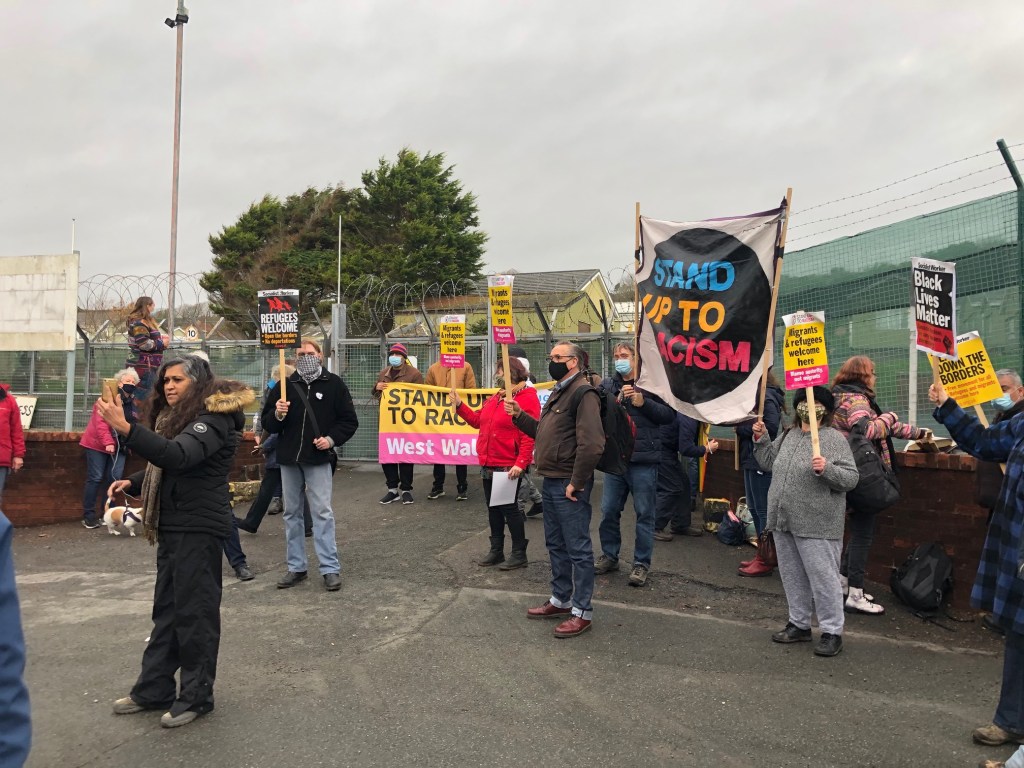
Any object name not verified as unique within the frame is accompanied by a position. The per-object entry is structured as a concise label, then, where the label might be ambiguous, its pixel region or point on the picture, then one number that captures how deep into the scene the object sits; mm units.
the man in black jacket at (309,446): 6375
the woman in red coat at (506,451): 6695
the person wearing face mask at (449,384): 10375
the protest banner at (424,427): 10508
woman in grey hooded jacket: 4922
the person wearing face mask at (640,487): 6512
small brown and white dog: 8320
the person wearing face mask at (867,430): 5625
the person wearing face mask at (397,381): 10281
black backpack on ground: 5558
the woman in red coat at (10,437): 7332
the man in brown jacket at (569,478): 5359
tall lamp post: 19641
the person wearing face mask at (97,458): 8969
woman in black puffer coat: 4012
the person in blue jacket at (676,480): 7758
